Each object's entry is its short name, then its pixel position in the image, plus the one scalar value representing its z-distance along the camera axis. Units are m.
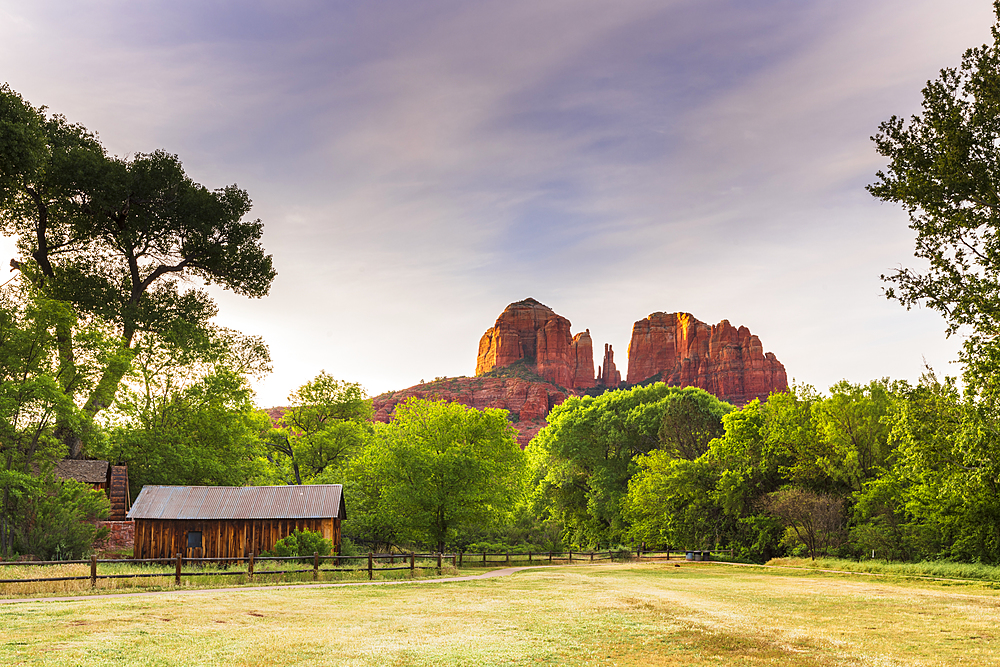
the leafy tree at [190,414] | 44.66
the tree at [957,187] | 21.16
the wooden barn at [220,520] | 32.22
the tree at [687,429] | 53.41
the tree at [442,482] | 40.41
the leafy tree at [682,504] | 47.03
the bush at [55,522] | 29.95
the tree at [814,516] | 37.59
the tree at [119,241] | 36.09
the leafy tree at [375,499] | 41.00
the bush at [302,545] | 31.34
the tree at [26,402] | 30.08
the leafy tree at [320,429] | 55.59
